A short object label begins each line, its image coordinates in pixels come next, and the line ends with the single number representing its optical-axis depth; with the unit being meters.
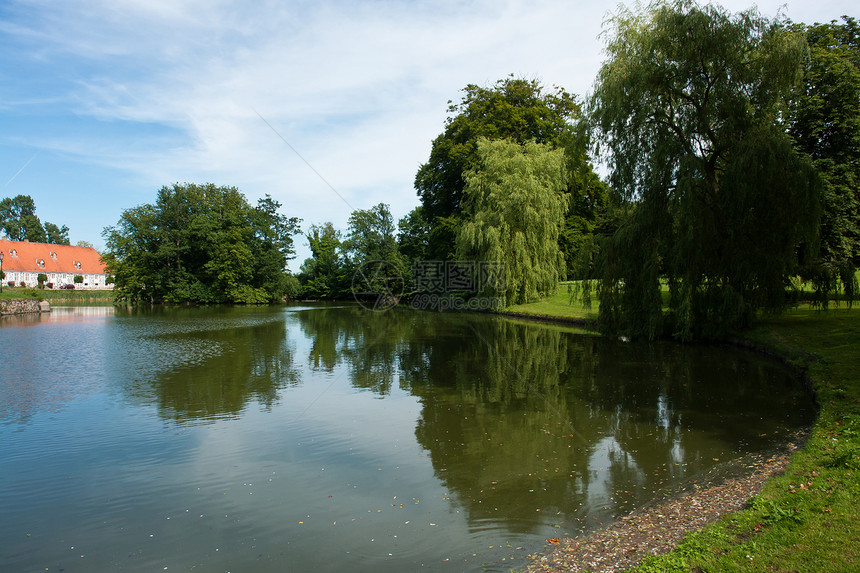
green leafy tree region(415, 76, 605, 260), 36.12
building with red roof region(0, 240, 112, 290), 72.69
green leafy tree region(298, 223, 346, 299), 64.00
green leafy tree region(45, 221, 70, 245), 102.88
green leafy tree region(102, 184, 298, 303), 56.09
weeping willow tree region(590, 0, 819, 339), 14.16
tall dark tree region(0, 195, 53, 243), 95.62
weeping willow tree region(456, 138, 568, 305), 29.38
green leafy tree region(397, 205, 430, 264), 51.59
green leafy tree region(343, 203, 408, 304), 54.78
